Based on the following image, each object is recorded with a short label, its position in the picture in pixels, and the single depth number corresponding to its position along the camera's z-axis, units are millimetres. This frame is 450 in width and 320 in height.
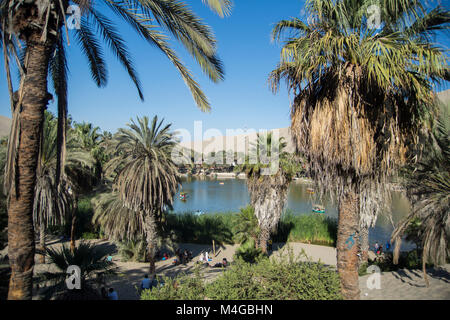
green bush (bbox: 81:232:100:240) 23234
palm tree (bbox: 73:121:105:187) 23859
